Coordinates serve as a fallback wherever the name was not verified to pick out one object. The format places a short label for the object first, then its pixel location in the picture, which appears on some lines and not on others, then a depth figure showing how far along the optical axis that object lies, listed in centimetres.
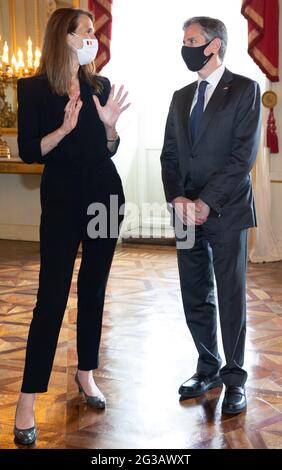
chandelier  684
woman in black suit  272
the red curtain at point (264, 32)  616
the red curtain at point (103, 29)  665
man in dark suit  298
